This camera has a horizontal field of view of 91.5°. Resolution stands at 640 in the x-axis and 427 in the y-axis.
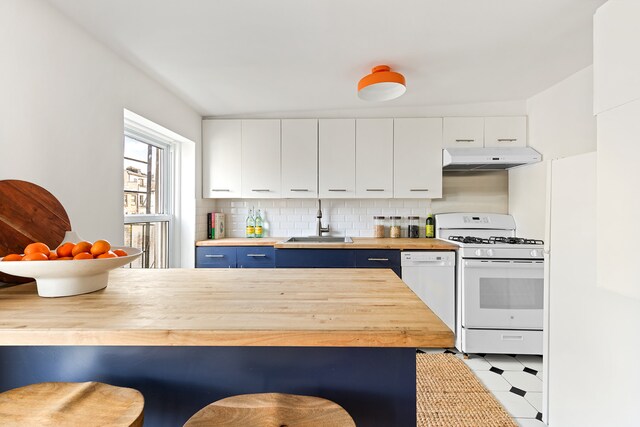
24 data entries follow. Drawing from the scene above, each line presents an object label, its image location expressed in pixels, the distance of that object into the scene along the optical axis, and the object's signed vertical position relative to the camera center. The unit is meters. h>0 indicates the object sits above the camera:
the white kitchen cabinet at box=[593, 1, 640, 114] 1.12 +0.62
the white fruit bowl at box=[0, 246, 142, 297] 0.98 -0.20
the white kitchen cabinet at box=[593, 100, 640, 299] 1.13 +0.07
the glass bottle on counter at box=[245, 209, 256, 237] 3.35 -0.14
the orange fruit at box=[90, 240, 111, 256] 1.11 -0.13
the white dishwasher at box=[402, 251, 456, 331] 2.72 -0.56
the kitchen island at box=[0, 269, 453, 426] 0.83 -0.44
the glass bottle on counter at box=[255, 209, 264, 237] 3.37 -0.15
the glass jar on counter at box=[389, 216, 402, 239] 3.29 -0.13
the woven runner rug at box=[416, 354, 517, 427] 1.78 -1.17
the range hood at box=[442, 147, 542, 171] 2.81 +0.53
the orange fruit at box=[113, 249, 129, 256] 1.18 -0.15
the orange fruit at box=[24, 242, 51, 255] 1.03 -0.12
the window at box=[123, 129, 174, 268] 2.43 +0.14
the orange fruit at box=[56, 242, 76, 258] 1.08 -0.13
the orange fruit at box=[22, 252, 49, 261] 1.00 -0.15
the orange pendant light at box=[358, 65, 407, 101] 2.10 +0.89
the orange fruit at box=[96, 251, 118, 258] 1.10 -0.15
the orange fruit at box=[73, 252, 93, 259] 1.06 -0.15
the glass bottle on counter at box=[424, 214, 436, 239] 3.25 -0.13
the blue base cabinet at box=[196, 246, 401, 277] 2.77 -0.39
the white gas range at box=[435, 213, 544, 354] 2.52 -0.68
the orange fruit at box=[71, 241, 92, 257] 1.09 -0.13
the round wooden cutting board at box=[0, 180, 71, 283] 1.21 -0.03
